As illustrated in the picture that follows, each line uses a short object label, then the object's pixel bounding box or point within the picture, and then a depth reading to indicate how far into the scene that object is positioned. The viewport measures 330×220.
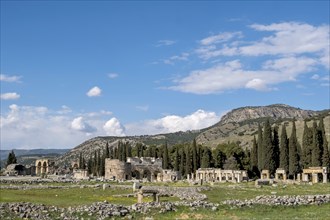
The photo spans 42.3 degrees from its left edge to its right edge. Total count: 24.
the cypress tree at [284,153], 81.50
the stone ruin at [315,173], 70.94
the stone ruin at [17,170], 111.12
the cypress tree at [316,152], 76.45
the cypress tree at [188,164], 101.12
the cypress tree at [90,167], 128.94
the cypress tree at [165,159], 111.59
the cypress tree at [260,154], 85.44
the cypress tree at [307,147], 79.69
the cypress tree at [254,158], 94.31
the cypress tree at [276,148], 85.01
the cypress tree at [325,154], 76.31
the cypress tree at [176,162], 105.12
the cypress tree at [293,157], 80.00
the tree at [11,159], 134.38
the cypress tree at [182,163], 102.62
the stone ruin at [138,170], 93.56
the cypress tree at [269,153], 84.06
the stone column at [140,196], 36.03
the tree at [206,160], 100.19
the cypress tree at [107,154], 124.49
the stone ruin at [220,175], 81.88
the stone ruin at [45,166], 134.50
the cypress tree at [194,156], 101.50
